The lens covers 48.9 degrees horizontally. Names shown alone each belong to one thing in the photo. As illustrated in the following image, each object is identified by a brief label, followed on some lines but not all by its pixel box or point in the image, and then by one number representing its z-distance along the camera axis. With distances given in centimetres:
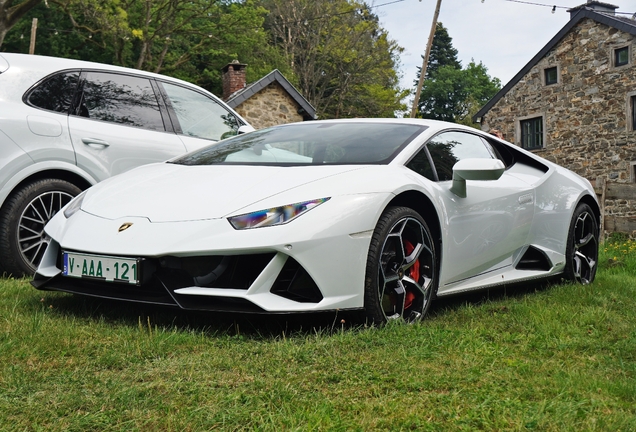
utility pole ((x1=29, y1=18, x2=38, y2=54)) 2145
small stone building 2447
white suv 472
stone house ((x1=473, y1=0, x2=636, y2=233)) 2472
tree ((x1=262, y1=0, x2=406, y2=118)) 4041
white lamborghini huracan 314
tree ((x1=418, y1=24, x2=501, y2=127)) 6762
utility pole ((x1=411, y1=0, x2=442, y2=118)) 2233
